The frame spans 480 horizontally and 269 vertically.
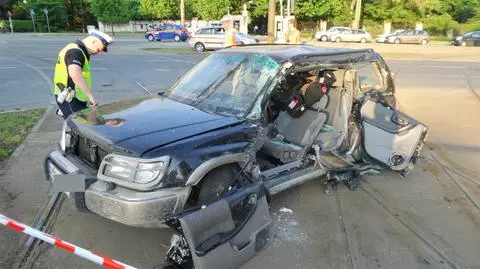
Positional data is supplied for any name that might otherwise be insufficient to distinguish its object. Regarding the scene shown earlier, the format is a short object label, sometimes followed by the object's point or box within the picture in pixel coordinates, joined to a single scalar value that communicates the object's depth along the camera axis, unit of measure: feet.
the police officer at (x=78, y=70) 15.43
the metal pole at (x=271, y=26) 76.82
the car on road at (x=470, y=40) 116.78
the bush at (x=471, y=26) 158.30
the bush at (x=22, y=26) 177.78
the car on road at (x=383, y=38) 128.10
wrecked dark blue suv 9.68
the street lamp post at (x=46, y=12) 167.22
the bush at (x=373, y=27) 168.04
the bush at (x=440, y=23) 162.71
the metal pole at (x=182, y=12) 128.42
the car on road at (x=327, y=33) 128.58
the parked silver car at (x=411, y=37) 124.67
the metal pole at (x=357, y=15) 144.81
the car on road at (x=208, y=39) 82.28
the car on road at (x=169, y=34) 127.24
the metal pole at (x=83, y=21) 196.38
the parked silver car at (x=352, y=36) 127.85
